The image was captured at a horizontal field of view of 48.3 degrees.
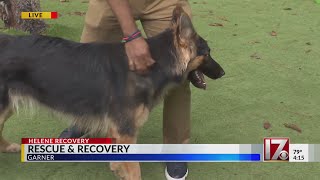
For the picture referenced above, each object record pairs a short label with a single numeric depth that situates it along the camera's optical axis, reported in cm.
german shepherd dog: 264
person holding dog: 261
